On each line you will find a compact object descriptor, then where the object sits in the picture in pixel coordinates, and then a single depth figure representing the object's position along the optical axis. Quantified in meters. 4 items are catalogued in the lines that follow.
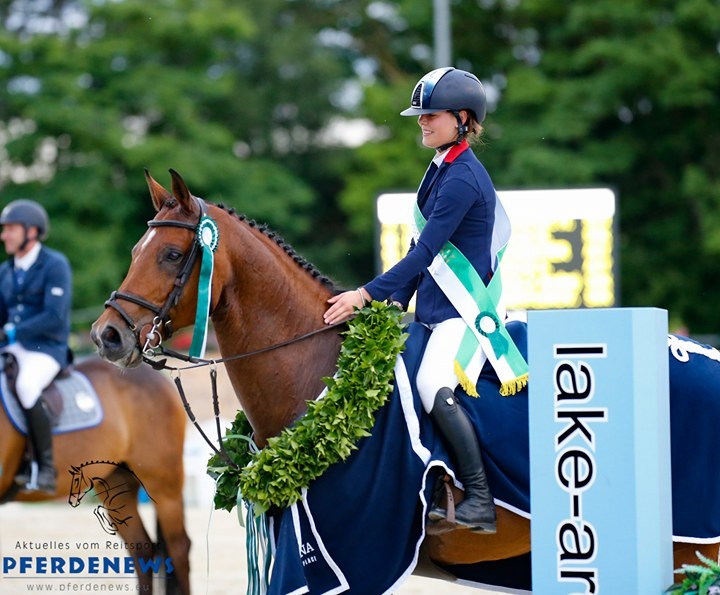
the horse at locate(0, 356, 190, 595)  14.72
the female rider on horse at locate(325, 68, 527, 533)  8.99
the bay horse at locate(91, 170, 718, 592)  8.84
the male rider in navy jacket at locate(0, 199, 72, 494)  15.57
